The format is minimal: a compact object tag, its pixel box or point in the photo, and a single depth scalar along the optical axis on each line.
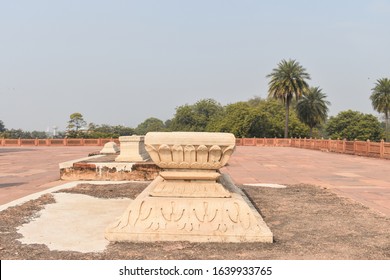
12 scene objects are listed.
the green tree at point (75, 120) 69.31
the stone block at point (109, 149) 15.27
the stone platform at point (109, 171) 9.55
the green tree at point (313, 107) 54.34
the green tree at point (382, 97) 53.28
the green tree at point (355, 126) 52.09
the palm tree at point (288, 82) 49.00
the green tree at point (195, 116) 66.12
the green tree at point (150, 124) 108.22
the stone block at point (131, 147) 10.97
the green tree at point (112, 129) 74.00
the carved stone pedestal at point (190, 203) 3.87
